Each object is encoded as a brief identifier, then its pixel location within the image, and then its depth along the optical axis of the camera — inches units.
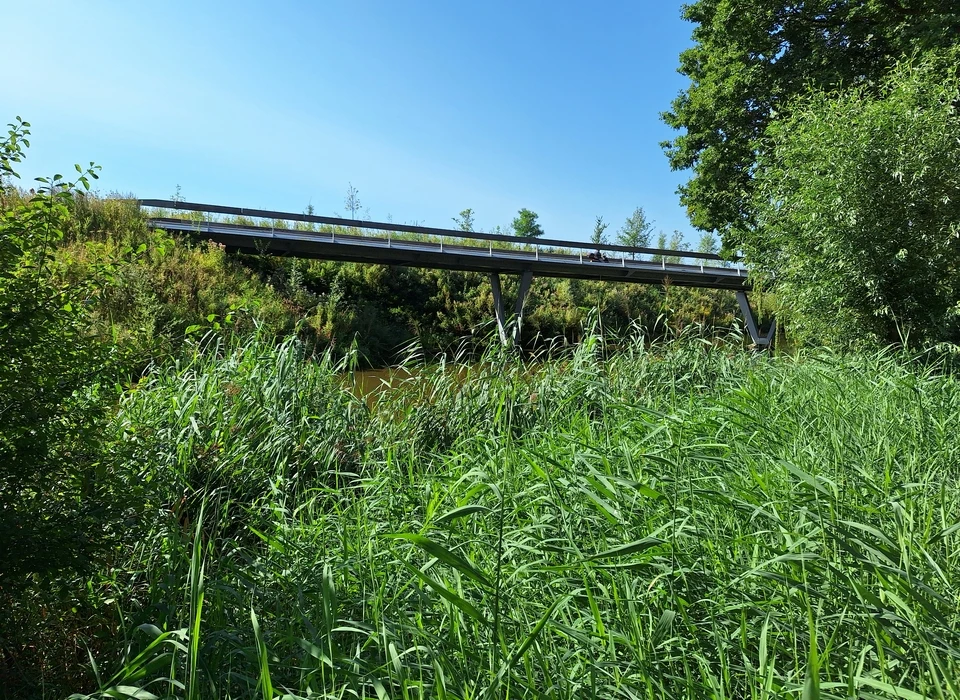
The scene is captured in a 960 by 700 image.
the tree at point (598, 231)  1809.8
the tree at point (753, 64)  469.7
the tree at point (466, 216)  1814.7
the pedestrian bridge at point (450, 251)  724.0
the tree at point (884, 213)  303.1
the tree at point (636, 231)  1857.8
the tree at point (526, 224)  2137.1
